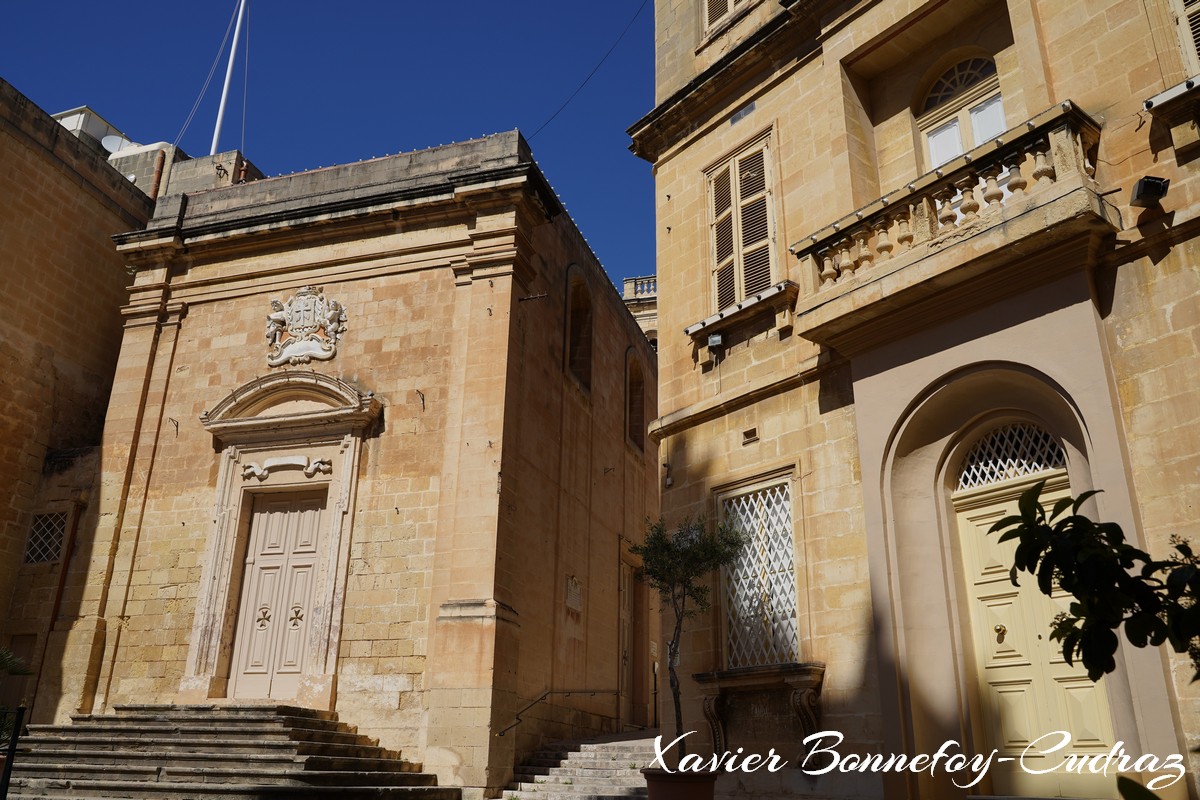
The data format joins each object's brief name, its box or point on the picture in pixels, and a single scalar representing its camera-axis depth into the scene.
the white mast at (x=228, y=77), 22.22
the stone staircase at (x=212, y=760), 9.60
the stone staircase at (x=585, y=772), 10.47
